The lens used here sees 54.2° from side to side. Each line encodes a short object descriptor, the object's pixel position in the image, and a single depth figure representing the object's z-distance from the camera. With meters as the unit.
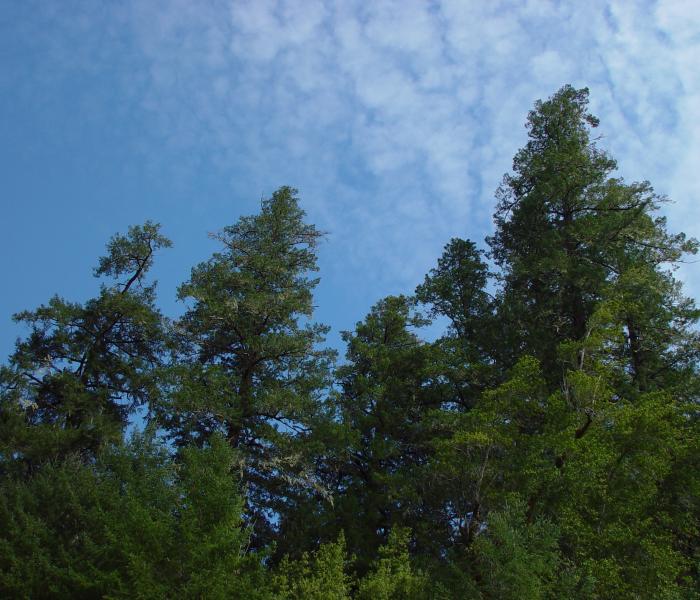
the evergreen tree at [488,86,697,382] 21.94
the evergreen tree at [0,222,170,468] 17.27
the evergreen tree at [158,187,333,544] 18.05
